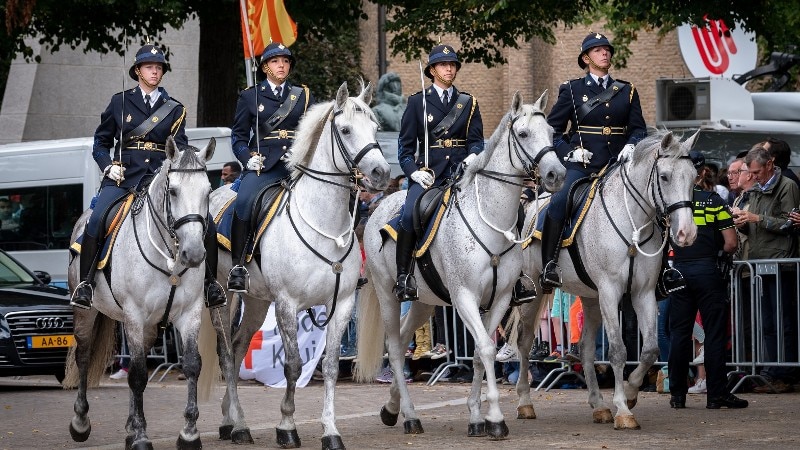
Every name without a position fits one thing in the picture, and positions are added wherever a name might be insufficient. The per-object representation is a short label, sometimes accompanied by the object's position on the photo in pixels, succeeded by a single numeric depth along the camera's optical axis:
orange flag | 21.66
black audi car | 18.50
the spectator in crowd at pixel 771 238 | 15.82
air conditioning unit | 22.73
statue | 31.64
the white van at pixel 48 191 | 23.95
